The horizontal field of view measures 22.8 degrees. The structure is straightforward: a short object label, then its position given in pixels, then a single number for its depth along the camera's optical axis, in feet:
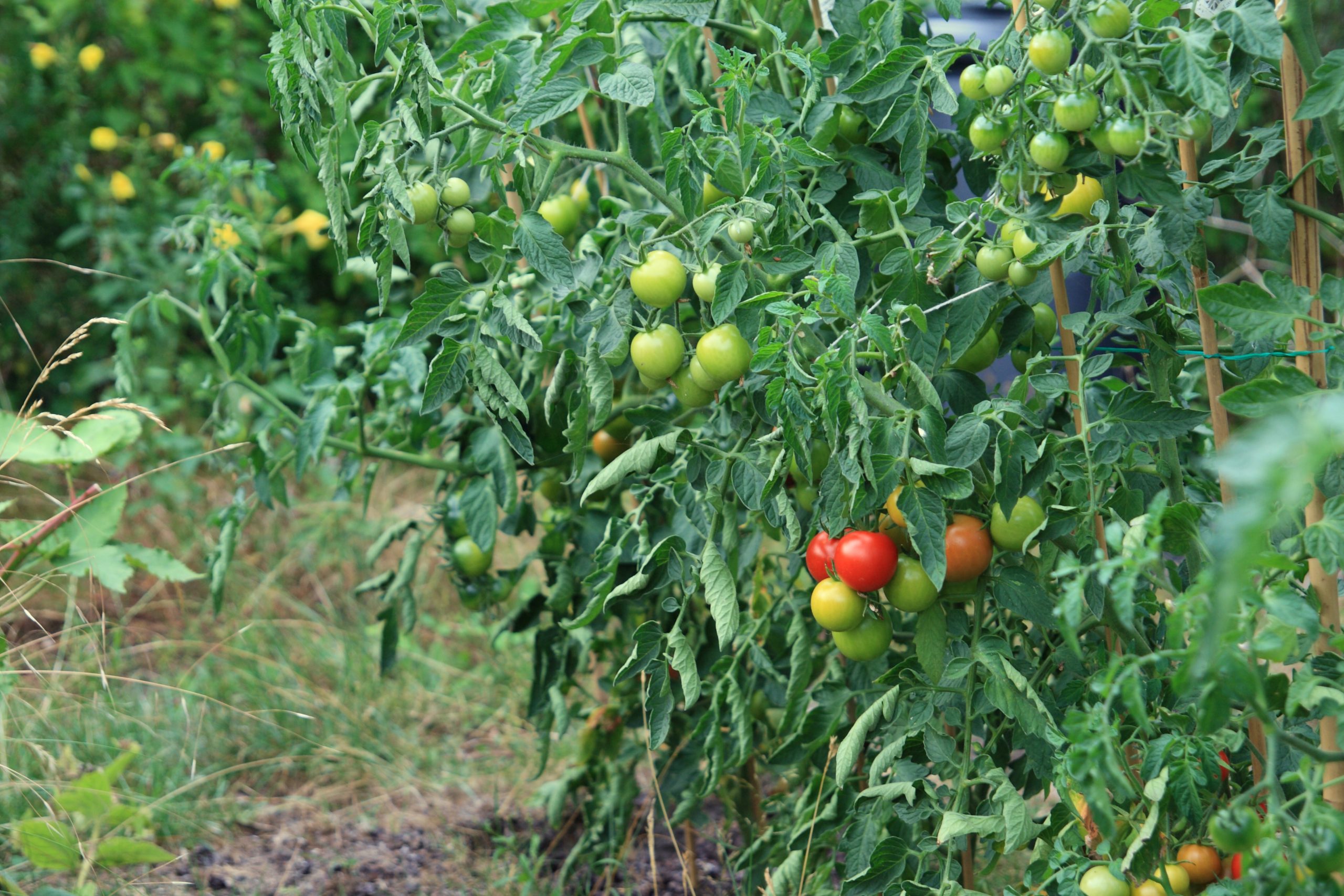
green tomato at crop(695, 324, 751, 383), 8.88
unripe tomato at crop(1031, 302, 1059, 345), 9.33
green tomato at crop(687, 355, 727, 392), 9.06
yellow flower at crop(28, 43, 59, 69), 19.08
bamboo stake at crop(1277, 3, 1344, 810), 8.74
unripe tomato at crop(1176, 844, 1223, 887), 8.78
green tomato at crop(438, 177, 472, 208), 8.98
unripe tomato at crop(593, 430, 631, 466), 10.22
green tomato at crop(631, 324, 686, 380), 9.01
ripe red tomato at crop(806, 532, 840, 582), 8.93
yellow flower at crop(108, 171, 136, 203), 19.20
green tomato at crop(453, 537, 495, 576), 10.34
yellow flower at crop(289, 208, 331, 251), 18.10
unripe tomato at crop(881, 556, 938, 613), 8.85
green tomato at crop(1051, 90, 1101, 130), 8.53
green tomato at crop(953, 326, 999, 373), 9.20
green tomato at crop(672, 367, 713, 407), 9.20
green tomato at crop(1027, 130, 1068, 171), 8.66
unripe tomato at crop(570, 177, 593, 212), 10.39
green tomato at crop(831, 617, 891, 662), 9.02
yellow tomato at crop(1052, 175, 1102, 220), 9.13
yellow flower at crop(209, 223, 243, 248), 10.60
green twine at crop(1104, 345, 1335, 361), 8.73
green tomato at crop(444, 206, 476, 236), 9.00
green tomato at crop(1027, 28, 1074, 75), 8.54
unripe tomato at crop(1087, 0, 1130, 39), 8.46
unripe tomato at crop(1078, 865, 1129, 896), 8.52
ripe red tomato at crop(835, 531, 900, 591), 8.80
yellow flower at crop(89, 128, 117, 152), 19.37
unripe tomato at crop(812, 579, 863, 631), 8.88
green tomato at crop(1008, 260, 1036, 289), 8.78
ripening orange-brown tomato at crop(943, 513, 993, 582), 8.86
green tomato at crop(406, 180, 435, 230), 8.85
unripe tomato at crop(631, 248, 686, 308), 8.88
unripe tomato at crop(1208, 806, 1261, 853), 8.00
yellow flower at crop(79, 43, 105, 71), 19.07
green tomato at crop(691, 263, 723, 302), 8.93
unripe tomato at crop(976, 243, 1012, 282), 8.81
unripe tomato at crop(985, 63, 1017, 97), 8.67
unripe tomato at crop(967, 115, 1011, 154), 8.76
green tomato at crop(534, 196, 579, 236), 9.83
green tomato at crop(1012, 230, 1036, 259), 8.74
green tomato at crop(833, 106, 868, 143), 9.35
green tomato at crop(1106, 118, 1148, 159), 8.49
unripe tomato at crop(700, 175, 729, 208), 9.41
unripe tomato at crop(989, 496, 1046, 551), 8.86
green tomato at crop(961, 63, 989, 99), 8.75
